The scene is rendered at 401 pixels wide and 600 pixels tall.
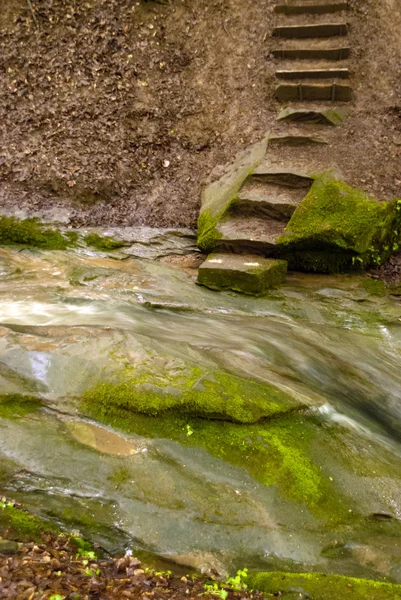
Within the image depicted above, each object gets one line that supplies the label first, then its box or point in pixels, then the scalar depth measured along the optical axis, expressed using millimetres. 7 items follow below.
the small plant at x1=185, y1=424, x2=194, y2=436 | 4105
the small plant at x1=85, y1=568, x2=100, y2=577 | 3092
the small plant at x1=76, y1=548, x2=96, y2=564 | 3293
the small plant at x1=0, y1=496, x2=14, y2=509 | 3474
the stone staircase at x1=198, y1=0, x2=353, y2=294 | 7883
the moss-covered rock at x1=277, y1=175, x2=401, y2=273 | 7520
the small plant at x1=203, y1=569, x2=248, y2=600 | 3135
